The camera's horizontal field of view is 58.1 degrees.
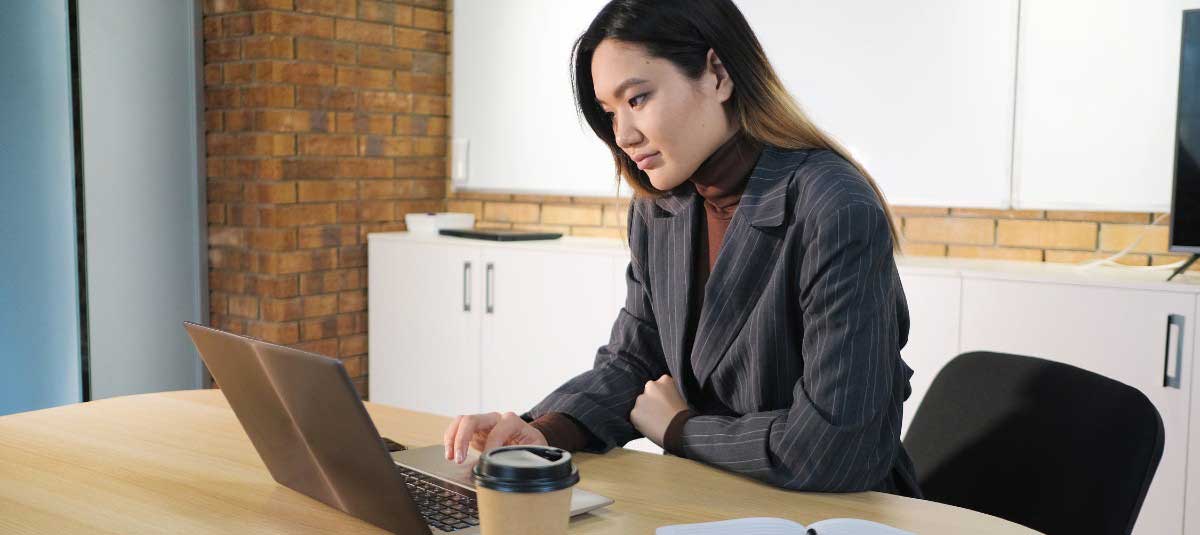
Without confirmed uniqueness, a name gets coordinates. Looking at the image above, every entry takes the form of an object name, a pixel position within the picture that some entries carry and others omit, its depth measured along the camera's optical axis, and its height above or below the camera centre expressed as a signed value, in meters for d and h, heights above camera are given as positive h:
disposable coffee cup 0.92 -0.27
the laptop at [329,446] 1.08 -0.30
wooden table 1.20 -0.39
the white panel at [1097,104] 2.85 +0.20
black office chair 1.43 -0.38
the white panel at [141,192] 3.76 -0.09
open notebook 1.09 -0.36
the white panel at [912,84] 3.08 +0.27
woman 1.40 -0.16
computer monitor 2.70 +0.08
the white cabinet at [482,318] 3.67 -0.53
